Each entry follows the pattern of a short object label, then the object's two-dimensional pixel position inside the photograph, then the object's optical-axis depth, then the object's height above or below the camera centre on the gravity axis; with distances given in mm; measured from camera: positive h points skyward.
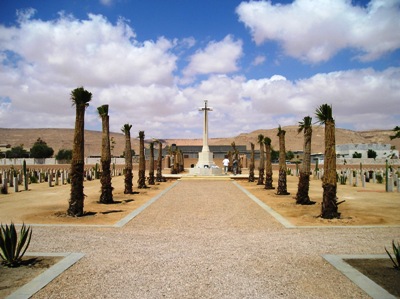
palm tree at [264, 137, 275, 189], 22297 -1171
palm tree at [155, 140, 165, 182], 30297 -1292
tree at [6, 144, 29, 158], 89062 +800
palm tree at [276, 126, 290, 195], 18503 -914
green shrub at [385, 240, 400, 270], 5671 -1736
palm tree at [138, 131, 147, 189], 22609 -834
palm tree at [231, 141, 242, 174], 38603 -708
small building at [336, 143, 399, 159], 80825 +1363
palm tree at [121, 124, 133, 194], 19312 -653
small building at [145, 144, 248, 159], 82438 +1340
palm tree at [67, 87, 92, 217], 11789 +30
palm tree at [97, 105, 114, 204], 15281 -197
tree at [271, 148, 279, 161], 90788 -234
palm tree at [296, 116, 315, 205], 14555 -699
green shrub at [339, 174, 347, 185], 26953 -1935
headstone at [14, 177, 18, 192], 20891 -1770
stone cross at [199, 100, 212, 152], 38844 +3232
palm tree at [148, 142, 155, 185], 26375 -1272
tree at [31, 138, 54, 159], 88062 +1282
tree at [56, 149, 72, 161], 90100 +505
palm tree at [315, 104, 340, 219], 11031 -408
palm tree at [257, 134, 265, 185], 26516 -996
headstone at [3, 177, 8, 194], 19922 -1799
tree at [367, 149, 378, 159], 78688 +176
